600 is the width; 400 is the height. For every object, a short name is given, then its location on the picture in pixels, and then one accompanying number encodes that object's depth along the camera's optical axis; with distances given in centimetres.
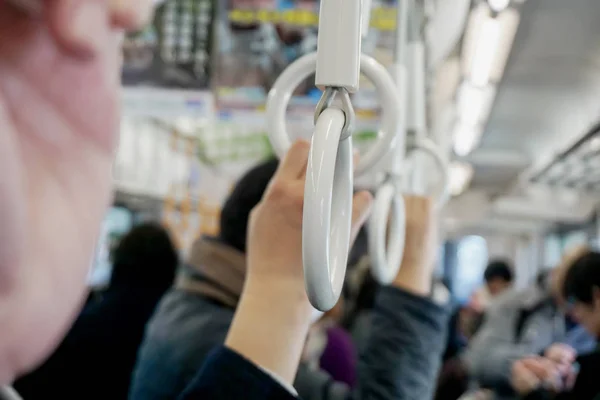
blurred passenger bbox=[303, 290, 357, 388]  146
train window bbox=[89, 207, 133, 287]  351
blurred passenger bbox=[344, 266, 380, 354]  209
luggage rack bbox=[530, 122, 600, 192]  500
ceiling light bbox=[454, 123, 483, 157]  518
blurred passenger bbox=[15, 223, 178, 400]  165
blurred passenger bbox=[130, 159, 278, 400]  84
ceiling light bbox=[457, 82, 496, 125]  421
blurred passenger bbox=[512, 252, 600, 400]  200
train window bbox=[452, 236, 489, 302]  1283
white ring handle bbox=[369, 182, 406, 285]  60
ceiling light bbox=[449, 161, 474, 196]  681
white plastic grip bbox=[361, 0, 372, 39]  49
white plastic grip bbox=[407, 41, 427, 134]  91
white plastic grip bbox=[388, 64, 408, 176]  71
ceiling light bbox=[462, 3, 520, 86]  315
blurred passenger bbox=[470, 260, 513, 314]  428
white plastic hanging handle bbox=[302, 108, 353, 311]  32
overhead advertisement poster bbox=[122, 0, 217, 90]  219
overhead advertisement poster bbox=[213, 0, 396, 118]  199
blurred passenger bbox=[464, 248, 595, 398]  256
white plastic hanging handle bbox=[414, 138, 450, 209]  89
